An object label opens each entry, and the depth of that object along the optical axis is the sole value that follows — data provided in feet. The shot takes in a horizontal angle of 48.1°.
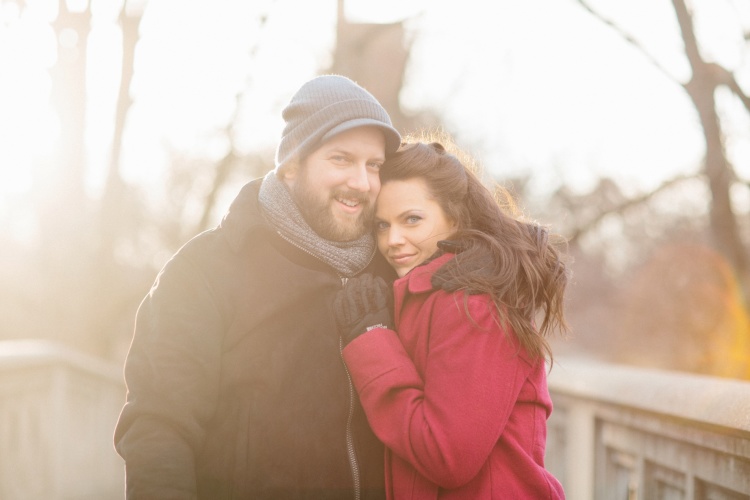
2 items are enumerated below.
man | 9.18
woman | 8.82
